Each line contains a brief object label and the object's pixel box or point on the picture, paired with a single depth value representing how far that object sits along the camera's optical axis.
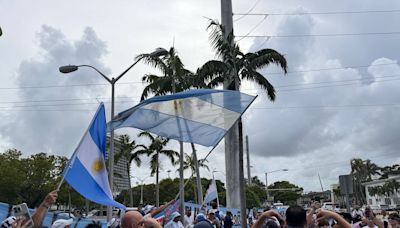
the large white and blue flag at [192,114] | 9.26
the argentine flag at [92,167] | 6.83
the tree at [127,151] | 44.09
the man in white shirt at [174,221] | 11.54
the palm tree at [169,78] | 25.86
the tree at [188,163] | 42.91
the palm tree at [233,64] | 19.88
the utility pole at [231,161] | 26.20
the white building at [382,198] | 83.00
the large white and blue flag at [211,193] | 26.62
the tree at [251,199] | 63.98
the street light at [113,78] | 18.09
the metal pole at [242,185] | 17.62
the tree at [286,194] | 122.28
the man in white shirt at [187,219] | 18.88
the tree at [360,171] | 91.67
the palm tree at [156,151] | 40.28
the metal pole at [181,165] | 24.41
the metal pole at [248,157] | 63.24
